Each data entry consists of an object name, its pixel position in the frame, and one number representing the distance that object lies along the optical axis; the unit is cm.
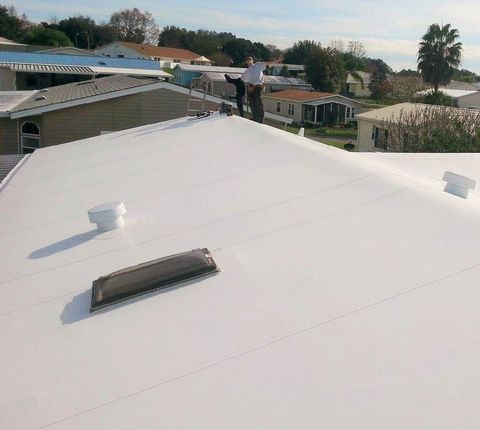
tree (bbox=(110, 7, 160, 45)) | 9112
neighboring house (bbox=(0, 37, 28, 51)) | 5232
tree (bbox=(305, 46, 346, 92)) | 5747
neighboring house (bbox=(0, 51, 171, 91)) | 3275
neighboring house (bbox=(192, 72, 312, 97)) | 5049
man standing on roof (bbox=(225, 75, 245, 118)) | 1097
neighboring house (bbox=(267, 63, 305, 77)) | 7088
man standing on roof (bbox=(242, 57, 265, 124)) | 1080
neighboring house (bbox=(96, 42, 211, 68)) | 7188
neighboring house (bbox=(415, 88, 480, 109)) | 4688
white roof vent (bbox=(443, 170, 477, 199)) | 449
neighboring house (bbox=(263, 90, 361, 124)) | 4641
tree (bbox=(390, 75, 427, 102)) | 4875
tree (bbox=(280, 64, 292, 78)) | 6888
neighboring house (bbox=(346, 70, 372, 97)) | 6591
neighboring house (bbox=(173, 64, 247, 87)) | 5756
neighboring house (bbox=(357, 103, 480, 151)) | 2605
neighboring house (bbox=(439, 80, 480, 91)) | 6356
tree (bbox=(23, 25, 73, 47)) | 6419
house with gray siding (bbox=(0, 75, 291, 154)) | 1830
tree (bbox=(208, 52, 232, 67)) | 8222
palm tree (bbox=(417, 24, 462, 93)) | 5353
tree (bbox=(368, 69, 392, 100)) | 6034
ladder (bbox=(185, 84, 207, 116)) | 1838
